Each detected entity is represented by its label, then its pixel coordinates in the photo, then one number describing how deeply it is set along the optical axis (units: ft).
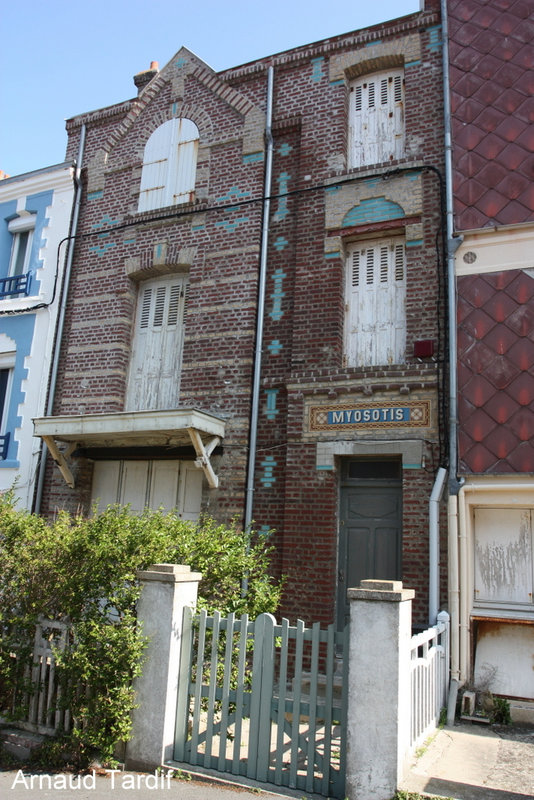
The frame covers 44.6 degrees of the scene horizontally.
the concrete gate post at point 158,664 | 17.84
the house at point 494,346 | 24.63
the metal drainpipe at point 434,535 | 25.12
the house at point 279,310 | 28.40
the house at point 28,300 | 38.01
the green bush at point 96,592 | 18.25
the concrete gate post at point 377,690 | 15.47
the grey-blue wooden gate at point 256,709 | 16.56
